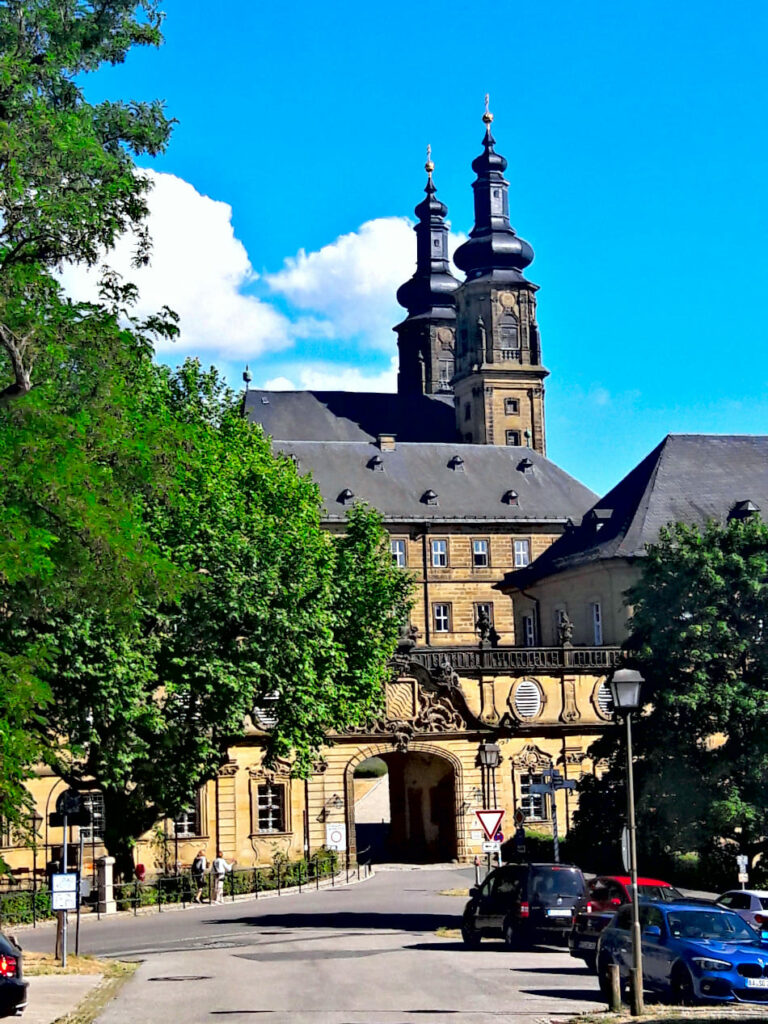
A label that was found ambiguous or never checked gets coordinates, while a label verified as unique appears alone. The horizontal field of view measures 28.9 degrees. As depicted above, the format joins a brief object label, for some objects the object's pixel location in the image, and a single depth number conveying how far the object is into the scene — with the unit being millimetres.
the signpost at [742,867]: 33062
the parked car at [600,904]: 24219
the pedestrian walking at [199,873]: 42094
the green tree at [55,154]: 21156
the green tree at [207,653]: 34594
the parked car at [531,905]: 27688
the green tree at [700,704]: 36094
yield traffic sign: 30641
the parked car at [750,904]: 27125
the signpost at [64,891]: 24422
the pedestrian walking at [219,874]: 42500
